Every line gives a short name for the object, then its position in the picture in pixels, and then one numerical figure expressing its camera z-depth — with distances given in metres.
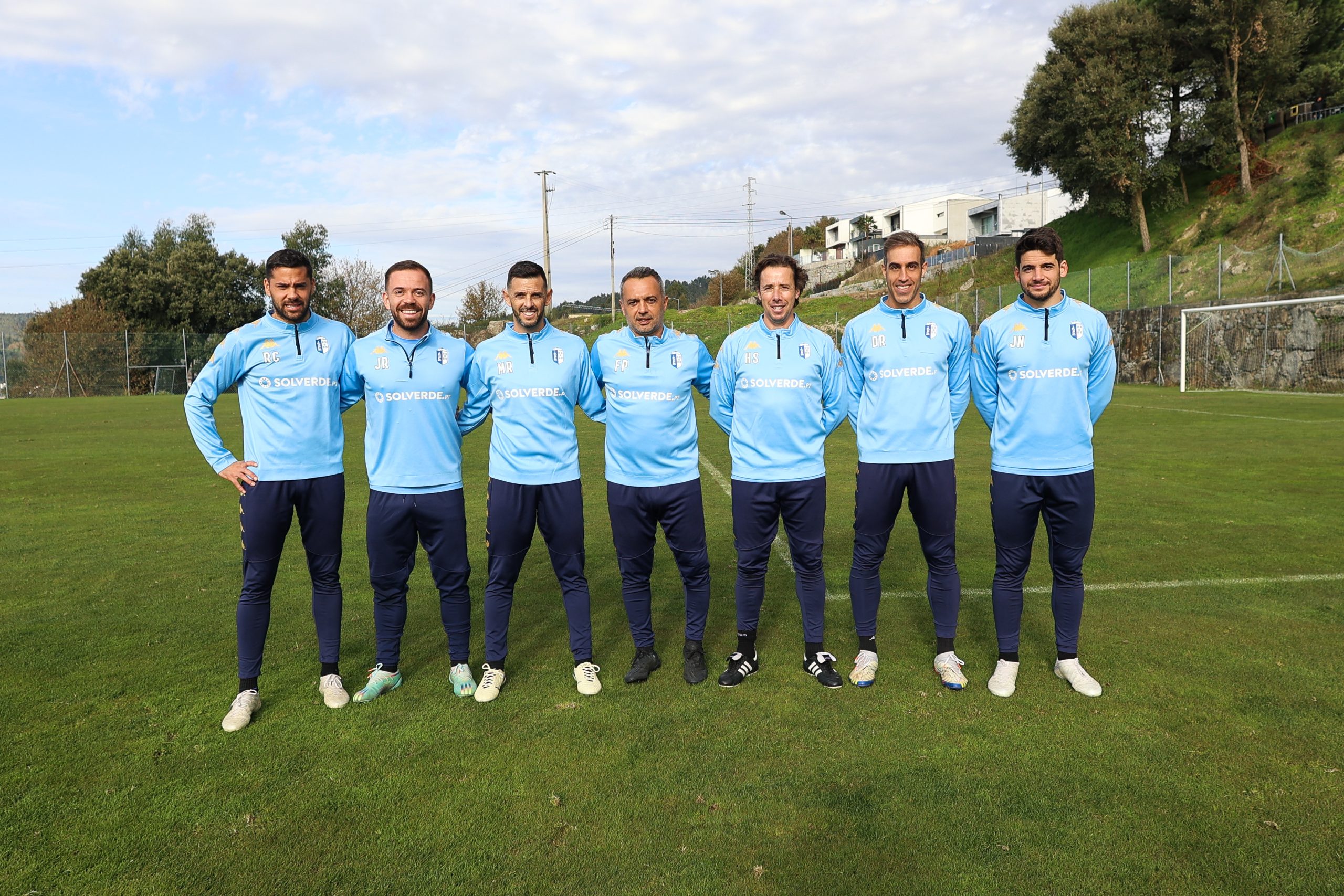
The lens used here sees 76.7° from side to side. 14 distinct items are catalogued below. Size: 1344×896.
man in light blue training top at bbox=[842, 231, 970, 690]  3.83
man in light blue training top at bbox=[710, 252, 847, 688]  3.87
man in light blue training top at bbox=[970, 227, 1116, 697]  3.76
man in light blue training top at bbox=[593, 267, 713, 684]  3.91
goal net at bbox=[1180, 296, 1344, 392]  20.98
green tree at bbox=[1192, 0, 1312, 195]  31.31
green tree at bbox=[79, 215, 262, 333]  41.31
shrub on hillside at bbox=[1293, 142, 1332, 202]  28.72
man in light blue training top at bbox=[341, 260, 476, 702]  3.78
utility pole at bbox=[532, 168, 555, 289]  39.19
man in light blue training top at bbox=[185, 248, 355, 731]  3.69
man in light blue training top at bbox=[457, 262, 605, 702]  3.86
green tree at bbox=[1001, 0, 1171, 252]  33.59
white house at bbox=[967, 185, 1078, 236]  63.19
